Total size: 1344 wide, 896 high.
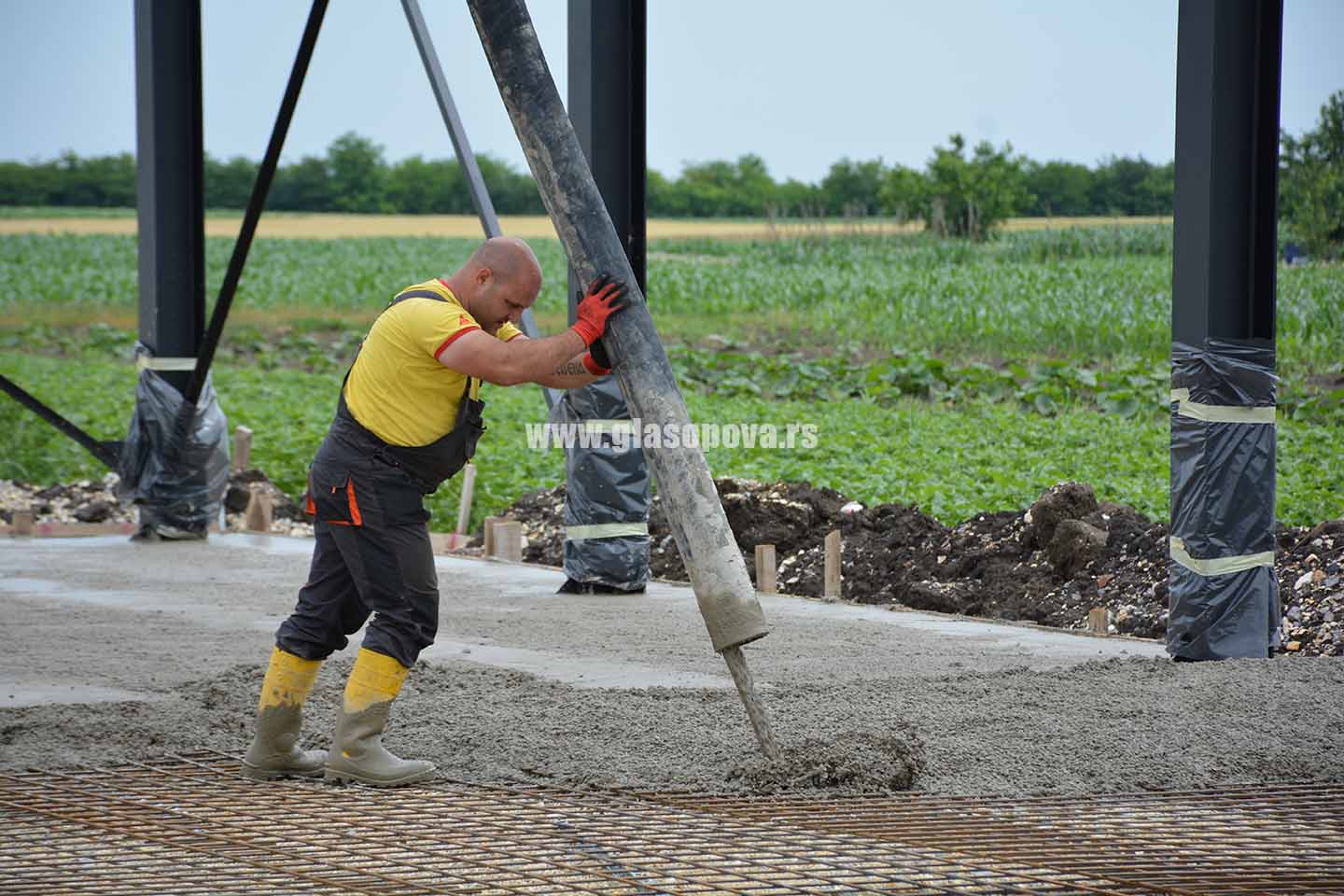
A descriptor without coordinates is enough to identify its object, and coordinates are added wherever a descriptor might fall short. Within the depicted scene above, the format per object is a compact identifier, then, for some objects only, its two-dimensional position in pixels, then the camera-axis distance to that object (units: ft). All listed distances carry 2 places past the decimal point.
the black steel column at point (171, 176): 73.61
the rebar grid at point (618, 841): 25.88
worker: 31.53
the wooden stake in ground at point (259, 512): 78.79
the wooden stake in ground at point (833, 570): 58.29
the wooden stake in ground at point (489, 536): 70.03
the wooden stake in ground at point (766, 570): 59.77
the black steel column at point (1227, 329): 44.52
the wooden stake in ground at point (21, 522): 75.77
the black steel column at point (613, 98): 59.31
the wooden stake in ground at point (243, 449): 88.38
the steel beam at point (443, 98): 71.31
